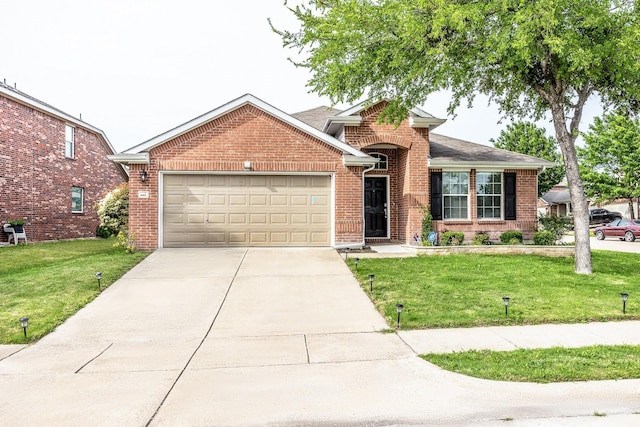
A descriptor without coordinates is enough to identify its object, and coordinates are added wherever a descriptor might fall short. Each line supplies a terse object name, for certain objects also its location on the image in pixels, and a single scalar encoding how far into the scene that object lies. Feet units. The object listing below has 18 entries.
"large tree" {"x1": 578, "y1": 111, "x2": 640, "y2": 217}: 96.53
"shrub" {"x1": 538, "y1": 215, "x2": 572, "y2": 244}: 47.32
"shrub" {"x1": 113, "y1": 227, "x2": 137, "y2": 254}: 39.37
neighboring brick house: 51.55
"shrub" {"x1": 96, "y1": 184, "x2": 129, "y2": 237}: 50.14
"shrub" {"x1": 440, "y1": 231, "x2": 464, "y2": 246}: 45.93
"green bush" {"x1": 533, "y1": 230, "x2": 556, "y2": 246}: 45.14
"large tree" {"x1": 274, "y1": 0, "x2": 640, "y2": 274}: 28.76
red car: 74.59
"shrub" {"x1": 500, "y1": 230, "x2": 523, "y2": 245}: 47.16
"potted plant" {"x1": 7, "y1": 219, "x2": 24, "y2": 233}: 51.19
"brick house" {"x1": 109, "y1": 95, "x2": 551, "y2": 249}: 39.99
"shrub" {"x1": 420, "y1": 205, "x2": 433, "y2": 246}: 46.83
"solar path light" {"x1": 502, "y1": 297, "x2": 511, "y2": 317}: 20.70
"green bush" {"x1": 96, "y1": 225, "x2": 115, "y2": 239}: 67.10
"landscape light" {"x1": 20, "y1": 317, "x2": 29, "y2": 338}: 18.26
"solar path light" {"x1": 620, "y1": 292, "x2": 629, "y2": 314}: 21.22
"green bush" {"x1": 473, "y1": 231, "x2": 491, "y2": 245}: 46.51
